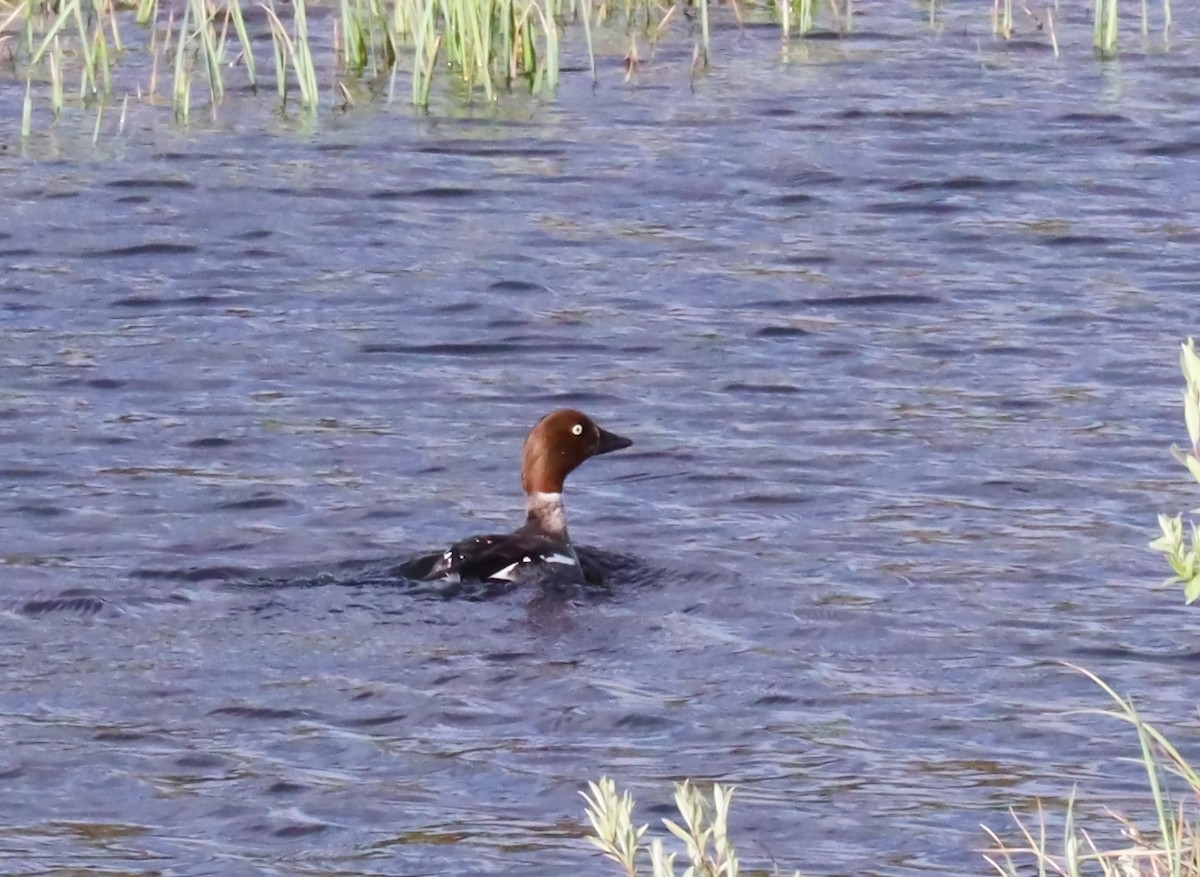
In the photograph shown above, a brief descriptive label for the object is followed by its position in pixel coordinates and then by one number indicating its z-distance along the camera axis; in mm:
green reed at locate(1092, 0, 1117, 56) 29797
